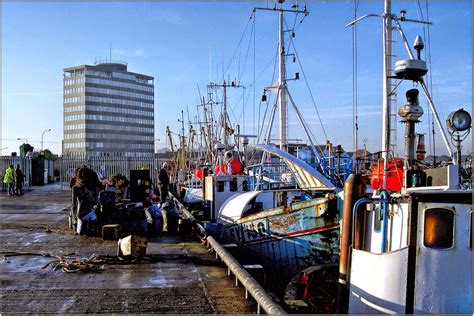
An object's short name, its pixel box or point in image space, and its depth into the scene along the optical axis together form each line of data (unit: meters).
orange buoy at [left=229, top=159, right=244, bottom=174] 18.48
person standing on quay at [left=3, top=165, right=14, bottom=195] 24.95
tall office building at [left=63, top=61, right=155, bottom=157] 126.88
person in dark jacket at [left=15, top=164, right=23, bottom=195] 25.25
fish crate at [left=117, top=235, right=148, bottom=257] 8.64
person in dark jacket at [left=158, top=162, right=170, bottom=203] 19.02
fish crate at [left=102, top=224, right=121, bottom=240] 10.78
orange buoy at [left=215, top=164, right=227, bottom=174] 19.40
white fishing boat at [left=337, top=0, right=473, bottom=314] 5.71
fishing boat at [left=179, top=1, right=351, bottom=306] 10.10
